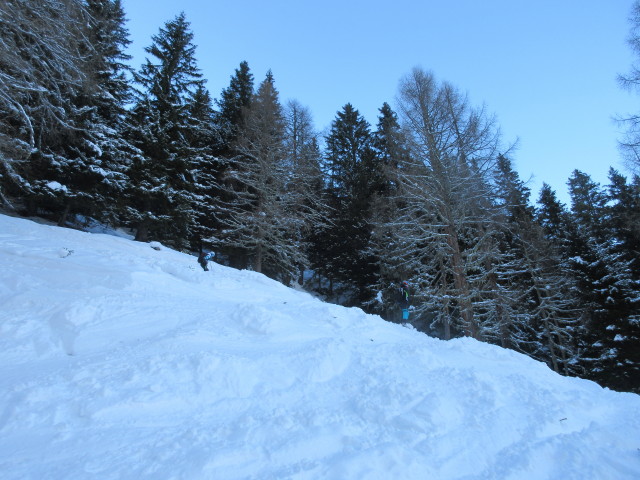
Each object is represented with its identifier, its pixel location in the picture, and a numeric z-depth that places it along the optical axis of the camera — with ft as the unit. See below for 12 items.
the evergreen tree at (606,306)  47.37
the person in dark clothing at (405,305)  33.91
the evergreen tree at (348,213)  63.67
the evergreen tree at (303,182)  53.57
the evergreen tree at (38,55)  18.81
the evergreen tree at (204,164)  53.52
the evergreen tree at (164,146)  46.65
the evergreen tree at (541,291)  48.63
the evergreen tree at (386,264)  49.62
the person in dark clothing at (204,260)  33.10
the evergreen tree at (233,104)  64.59
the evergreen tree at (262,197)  50.21
